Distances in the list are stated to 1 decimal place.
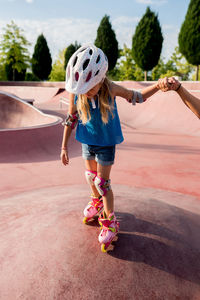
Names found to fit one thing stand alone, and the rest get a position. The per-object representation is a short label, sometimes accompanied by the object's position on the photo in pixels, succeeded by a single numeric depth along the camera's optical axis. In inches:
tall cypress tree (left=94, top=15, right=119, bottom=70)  1492.4
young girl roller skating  101.2
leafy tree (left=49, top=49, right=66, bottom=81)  2253.9
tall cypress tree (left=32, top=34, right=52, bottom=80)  1744.6
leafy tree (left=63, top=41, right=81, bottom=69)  1807.3
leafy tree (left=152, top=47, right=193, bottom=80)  2023.9
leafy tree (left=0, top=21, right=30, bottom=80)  1800.4
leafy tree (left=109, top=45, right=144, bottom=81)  1834.4
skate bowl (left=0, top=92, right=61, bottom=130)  508.4
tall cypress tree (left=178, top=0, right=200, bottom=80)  1058.7
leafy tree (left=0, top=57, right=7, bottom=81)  2013.7
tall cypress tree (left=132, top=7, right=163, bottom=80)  1280.8
